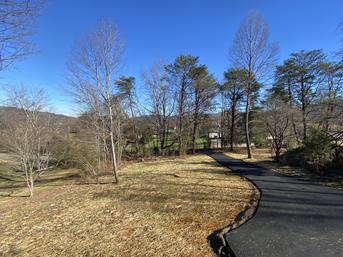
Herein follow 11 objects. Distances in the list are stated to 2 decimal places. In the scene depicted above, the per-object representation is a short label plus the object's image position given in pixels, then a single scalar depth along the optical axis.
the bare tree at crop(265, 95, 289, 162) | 12.62
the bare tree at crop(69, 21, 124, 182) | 8.33
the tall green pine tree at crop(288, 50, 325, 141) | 18.95
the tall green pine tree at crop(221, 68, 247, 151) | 23.98
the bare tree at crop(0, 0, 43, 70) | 2.67
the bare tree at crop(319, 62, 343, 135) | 9.73
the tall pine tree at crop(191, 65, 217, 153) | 22.59
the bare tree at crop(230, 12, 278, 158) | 15.16
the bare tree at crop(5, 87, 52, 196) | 11.13
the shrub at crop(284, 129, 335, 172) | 8.82
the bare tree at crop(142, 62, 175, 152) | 22.20
